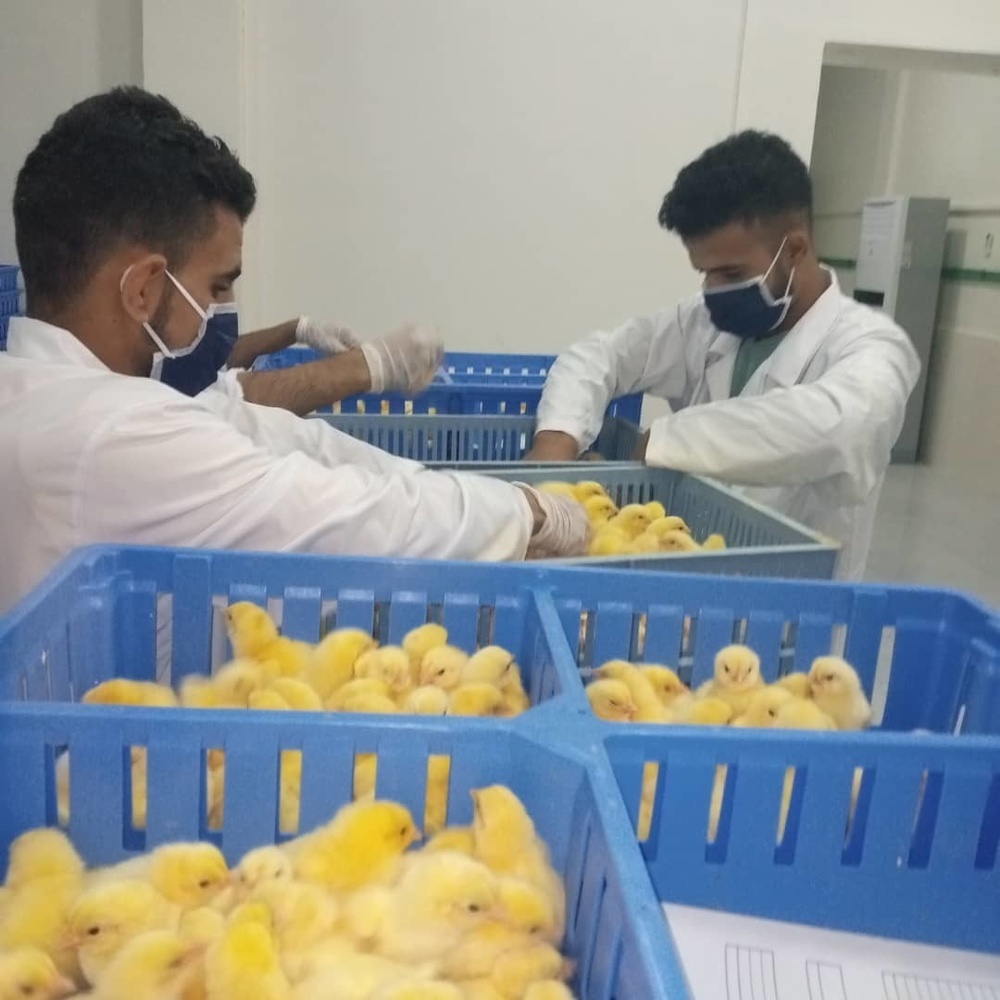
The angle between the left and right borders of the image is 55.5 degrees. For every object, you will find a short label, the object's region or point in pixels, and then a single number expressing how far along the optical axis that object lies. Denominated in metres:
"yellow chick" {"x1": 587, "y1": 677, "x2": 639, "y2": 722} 0.88
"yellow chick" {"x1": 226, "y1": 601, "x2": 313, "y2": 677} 0.96
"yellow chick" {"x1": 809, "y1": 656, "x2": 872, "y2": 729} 0.93
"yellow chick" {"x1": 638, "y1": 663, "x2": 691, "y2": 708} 0.97
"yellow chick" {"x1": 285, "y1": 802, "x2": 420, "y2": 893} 0.67
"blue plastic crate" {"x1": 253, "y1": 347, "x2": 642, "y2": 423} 2.26
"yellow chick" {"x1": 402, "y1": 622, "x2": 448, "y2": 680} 0.97
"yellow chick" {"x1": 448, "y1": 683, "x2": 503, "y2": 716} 0.86
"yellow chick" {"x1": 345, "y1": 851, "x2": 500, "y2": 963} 0.65
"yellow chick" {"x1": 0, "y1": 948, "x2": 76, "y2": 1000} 0.59
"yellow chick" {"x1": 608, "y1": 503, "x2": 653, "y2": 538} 1.46
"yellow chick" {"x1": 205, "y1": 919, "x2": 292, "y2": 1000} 0.58
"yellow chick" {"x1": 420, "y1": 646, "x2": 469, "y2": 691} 0.93
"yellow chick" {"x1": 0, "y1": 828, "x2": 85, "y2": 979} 0.64
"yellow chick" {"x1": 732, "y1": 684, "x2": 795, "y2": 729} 0.89
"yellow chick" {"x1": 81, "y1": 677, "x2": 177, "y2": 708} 0.83
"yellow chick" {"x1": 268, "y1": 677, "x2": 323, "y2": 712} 0.89
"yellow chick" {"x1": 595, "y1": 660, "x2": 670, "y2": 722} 0.92
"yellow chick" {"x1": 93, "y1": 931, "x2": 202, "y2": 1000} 0.60
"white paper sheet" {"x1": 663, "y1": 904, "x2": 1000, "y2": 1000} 0.67
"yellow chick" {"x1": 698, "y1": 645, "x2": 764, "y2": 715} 0.94
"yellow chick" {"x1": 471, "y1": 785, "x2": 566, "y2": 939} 0.67
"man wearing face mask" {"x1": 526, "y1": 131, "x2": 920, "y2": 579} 1.68
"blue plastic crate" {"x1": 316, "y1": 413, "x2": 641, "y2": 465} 2.02
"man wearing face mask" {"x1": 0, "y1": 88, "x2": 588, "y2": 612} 1.05
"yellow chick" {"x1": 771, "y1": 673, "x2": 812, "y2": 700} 0.95
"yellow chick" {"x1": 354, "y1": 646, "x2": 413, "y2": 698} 0.93
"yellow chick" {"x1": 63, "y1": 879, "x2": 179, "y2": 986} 0.63
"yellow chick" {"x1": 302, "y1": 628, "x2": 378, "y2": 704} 0.95
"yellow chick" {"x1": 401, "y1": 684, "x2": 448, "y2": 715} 0.87
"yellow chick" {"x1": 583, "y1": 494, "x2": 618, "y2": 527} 1.51
